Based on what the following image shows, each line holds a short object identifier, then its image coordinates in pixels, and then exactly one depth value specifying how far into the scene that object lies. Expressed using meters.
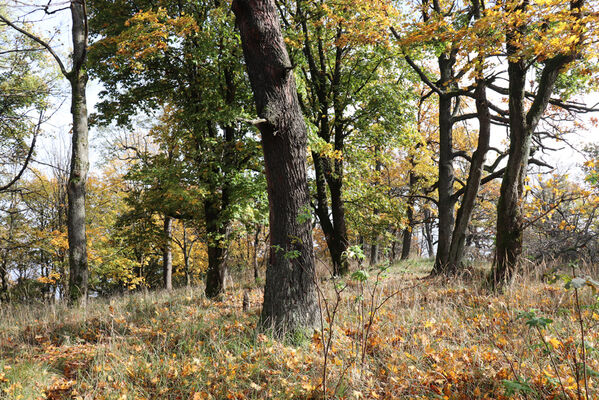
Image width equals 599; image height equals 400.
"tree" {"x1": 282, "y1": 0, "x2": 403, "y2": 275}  9.02
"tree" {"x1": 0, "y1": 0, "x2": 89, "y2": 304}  7.08
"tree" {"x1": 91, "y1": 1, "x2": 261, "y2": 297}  7.21
